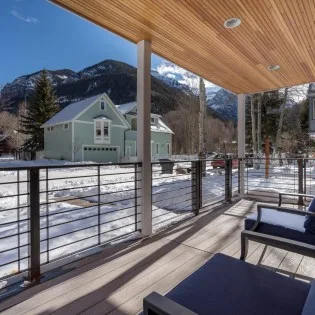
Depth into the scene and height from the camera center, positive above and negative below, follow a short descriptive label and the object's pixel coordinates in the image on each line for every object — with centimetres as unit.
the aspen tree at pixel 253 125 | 1345 +159
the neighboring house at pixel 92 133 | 1977 +189
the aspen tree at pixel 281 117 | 1438 +213
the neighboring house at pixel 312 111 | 1040 +180
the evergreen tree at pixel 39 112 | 2512 +468
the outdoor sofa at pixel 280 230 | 167 -59
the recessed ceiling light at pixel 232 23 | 262 +140
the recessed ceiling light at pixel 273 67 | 388 +136
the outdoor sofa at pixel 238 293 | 105 -64
